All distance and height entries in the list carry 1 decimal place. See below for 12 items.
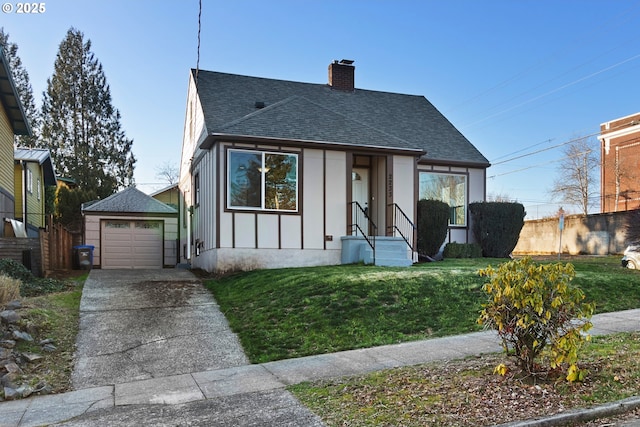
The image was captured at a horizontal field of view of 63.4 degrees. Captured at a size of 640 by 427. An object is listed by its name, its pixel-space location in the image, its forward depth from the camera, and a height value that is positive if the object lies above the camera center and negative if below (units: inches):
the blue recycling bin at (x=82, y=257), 698.8 -69.9
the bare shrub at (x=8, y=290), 335.6 -56.2
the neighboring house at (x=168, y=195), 977.6 +20.0
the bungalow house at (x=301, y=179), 514.9 +28.4
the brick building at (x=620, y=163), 1262.3 +100.7
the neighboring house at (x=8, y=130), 594.2 +101.5
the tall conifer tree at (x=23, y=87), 1470.2 +348.7
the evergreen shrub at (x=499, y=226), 657.6 -27.9
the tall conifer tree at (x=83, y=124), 1422.2 +232.1
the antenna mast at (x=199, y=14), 497.2 +188.2
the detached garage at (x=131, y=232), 809.7 -42.9
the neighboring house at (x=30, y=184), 762.2 +34.4
